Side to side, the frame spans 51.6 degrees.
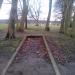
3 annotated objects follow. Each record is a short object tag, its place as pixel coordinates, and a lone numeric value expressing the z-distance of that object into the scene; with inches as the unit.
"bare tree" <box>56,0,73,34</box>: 351.7
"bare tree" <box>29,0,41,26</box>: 790.1
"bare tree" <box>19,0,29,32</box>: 443.0
